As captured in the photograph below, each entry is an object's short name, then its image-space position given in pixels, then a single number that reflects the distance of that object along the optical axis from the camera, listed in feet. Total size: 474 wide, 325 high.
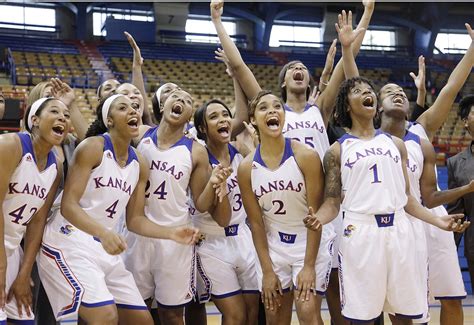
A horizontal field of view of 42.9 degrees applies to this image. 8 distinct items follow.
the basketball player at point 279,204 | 13.62
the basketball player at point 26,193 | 12.38
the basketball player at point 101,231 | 12.50
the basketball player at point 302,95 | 16.07
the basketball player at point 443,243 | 15.58
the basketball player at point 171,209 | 14.51
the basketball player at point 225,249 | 14.66
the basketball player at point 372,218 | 12.78
